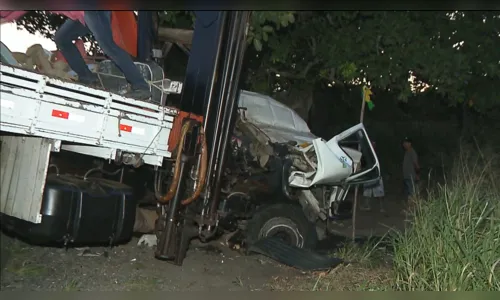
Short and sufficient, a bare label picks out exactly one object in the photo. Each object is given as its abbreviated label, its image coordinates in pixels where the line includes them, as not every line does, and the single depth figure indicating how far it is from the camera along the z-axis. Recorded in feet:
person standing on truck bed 14.69
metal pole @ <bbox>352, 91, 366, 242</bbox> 22.35
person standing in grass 25.77
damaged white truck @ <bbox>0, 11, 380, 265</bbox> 13.00
